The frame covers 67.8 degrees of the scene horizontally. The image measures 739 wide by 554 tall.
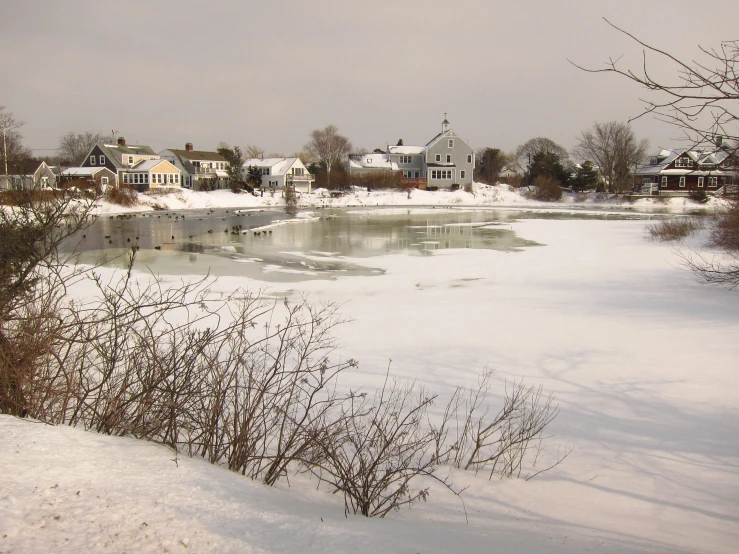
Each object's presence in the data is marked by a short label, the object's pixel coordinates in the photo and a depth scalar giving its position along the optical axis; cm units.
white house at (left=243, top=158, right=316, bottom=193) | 8269
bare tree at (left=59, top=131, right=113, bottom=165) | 9788
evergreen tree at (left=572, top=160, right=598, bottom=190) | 7556
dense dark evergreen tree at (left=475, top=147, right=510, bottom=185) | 9262
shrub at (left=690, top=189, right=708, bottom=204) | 5812
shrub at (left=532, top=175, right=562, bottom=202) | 7112
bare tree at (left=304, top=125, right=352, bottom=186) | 9512
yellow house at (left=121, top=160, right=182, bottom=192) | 7112
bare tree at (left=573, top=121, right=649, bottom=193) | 7388
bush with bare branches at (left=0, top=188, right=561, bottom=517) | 410
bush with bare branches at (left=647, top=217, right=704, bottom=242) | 2600
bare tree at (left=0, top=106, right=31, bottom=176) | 5003
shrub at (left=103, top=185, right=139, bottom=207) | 5069
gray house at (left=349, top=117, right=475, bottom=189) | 7644
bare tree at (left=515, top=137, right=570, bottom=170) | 10525
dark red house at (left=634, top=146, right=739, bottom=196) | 7119
